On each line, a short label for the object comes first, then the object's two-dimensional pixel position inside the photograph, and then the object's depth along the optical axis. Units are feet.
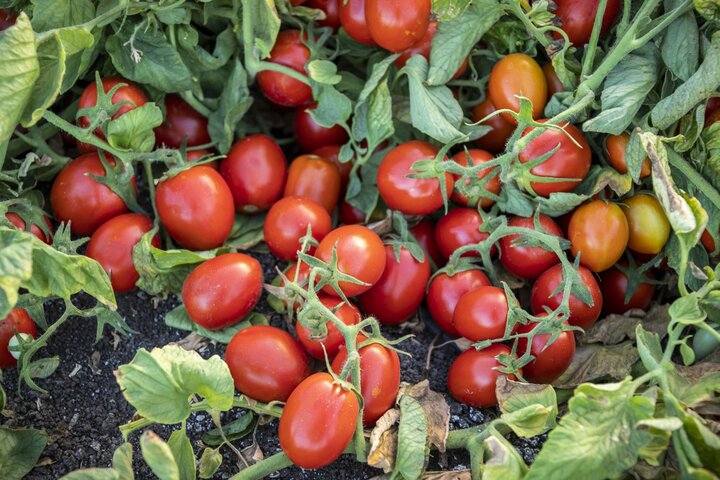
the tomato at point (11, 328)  4.37
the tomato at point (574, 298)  4.49
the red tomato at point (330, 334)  4.31
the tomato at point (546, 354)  4.37
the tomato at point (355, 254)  4.41
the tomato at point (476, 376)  4.33
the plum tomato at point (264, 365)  4.28
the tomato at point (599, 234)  4.50
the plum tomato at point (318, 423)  3.80
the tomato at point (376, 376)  4.08
